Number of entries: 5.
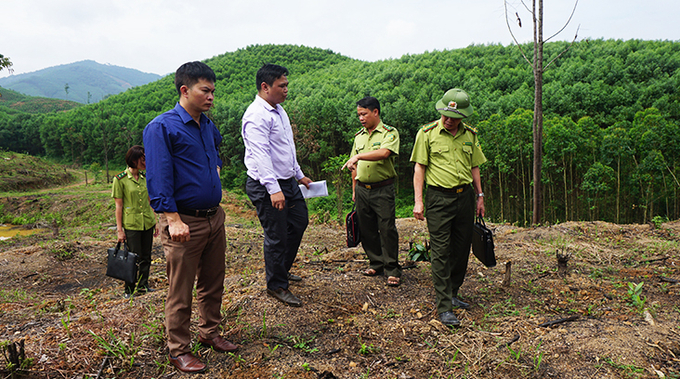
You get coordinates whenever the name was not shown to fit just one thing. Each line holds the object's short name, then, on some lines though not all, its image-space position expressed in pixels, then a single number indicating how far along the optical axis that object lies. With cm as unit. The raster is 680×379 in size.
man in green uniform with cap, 292
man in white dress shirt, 269
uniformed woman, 382
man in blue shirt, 193
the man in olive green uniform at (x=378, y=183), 356
